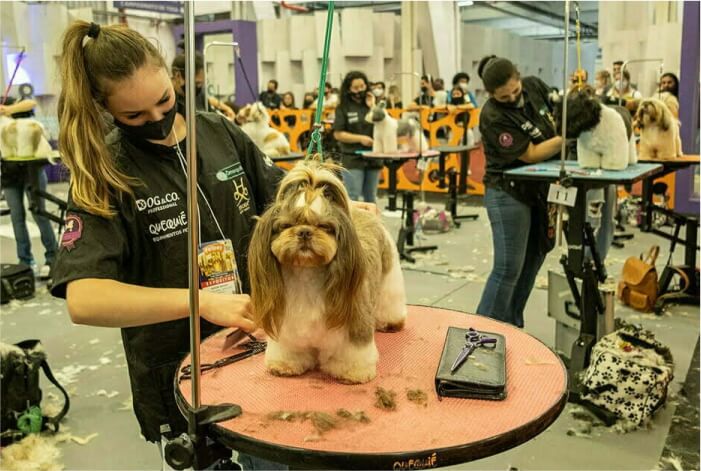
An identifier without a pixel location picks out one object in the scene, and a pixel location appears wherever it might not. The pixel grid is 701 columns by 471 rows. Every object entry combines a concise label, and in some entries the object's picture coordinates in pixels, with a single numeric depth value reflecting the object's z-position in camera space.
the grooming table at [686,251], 4.74
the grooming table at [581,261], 3.24
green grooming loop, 1.54
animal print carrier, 3.08
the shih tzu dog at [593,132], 3.70
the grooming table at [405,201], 6.28
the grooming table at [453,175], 7.86
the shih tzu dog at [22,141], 5.53
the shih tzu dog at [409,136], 6.96
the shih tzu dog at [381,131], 6.57
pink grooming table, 1.14
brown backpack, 4.60
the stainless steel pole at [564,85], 2.69
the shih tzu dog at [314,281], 1.28
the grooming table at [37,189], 5.50
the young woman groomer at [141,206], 1.40
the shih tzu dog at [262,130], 6.89
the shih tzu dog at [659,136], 4.59
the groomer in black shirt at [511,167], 3.45
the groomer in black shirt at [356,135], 6.48
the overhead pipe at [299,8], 13.80
